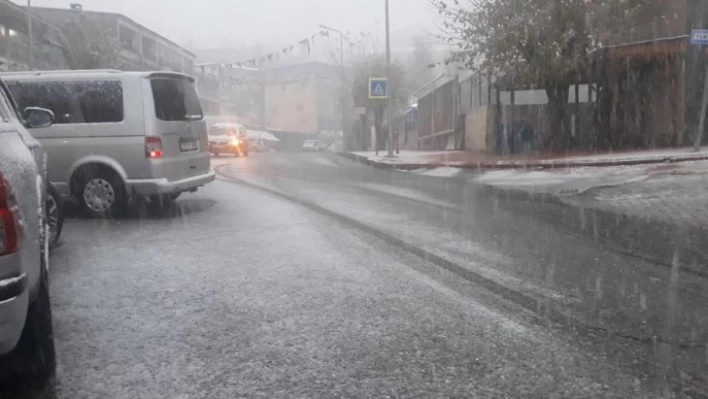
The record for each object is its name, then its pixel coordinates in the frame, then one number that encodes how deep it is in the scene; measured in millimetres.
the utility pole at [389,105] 24872
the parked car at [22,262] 2652
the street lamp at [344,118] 48475
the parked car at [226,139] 28656
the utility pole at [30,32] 28328
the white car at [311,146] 57962
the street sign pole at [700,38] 12953
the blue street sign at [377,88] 23578
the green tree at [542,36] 17875
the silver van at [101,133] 8234
